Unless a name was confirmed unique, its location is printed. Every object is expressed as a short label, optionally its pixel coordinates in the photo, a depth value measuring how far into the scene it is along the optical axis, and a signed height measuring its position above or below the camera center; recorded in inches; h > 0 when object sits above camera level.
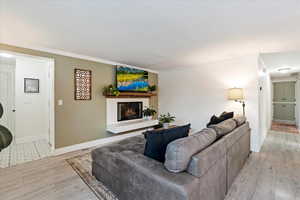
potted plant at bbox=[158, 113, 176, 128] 143.4 -20.1
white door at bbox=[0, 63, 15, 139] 146.9 +5.2
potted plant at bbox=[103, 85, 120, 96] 154.2 +9.4
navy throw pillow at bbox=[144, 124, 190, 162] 61.0 -17.1
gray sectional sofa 47.7 -26.2
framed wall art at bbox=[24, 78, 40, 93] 160.1 +16.4
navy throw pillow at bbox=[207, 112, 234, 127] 111.7 -13.7
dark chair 45.6 -11.6
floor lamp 135.6 +5.5
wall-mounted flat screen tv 165.8 +24.5
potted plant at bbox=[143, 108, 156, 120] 173.3 -13.7
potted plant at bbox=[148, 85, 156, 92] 200.5 +16.2
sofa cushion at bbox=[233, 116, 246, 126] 105.8 -14.8
